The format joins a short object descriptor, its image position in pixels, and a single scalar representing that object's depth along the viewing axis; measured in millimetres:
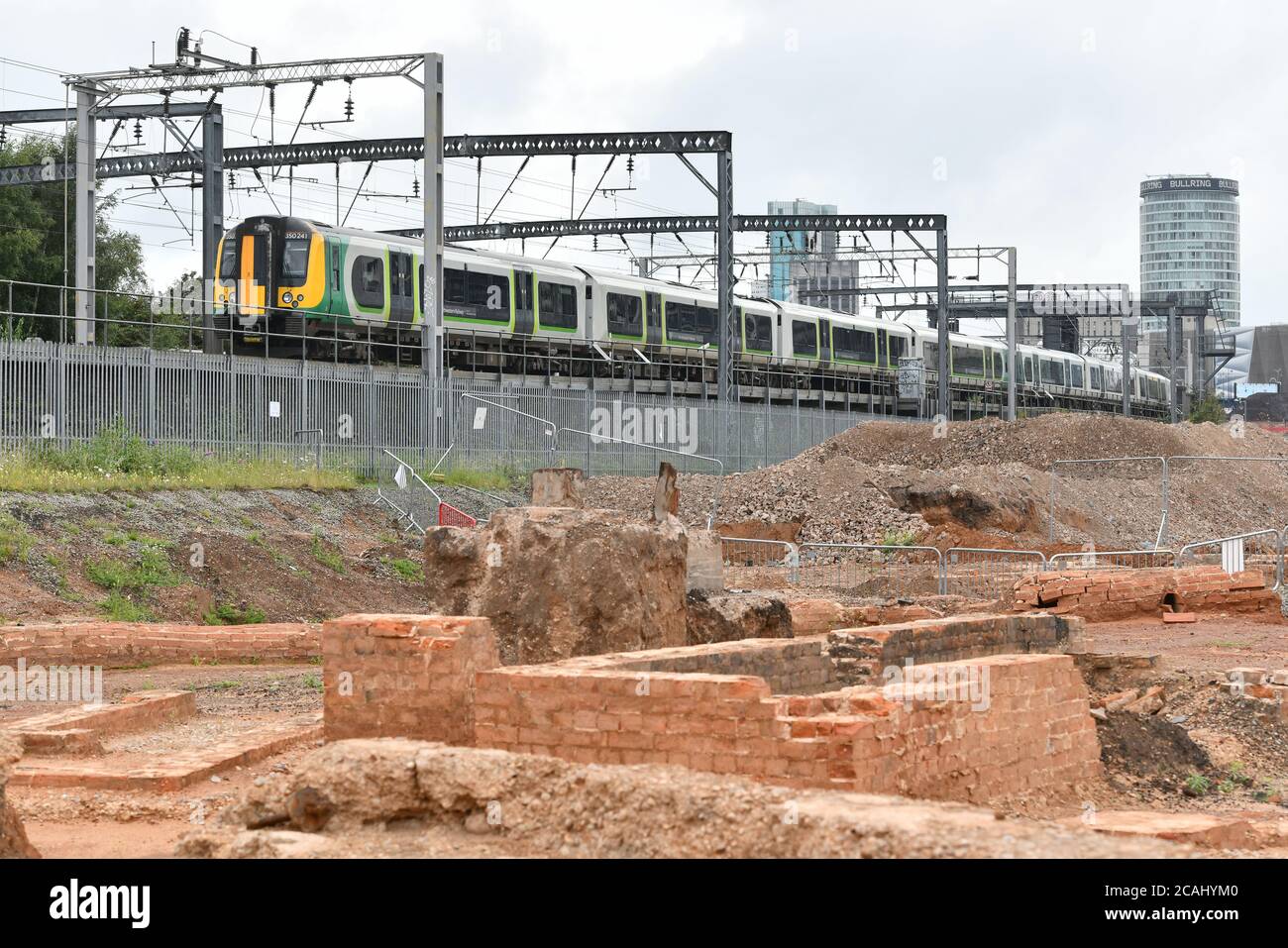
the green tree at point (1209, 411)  74438
